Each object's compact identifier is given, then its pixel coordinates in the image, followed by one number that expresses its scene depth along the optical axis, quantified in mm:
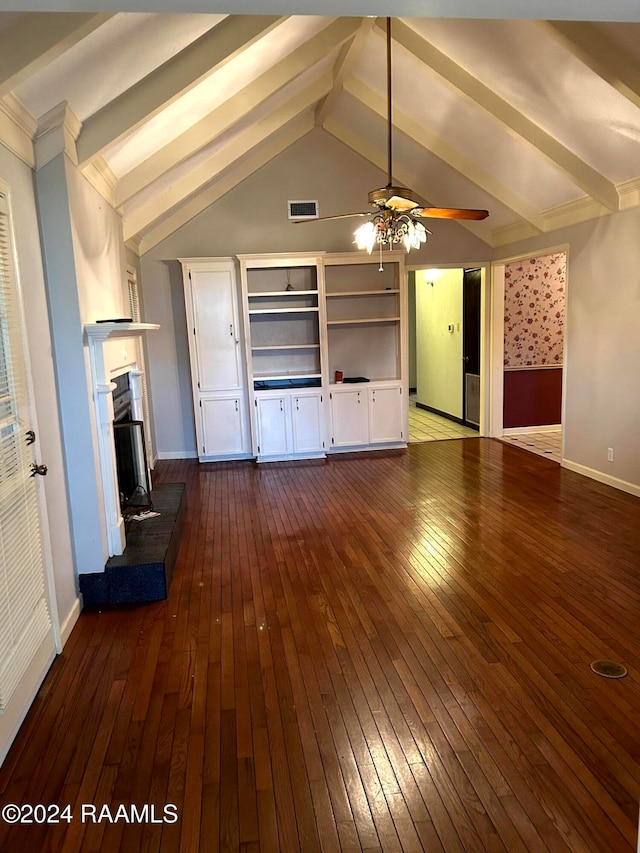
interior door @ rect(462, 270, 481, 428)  7957
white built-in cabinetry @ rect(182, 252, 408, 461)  6809
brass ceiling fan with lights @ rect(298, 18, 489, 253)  3619
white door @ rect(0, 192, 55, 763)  2281
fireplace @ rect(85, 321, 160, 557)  3357
